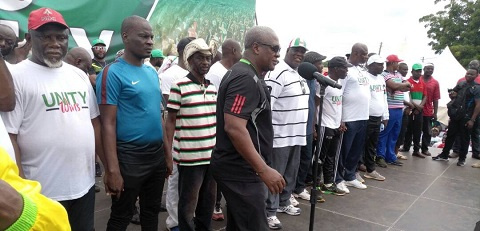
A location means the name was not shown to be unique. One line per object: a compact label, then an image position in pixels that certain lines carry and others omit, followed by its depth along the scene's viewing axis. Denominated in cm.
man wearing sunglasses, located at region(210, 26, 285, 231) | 231
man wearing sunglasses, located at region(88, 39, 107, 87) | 552
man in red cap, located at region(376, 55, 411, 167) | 660
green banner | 497
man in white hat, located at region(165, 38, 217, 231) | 315
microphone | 296
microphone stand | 303
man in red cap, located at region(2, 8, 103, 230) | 208
